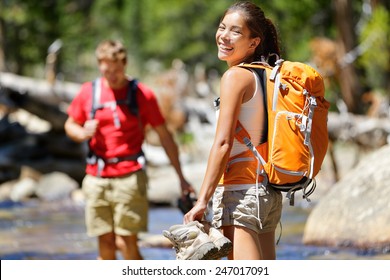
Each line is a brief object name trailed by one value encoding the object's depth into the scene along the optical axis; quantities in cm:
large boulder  1630
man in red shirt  1280
